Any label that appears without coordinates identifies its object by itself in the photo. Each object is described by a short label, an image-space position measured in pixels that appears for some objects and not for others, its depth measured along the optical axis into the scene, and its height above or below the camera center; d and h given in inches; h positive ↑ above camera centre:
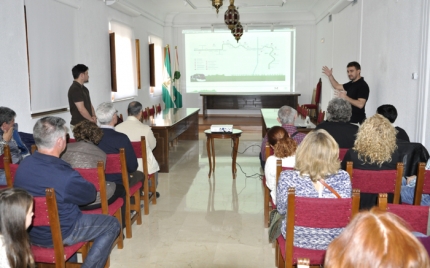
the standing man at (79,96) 210.5 -5.5
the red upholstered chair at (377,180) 103.0 -24.9
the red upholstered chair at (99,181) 111.0 -26.4
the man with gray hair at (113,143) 144.4 -20.8
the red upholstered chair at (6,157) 115.6 -20.7
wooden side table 225.9 -29.4
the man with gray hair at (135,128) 183.9 -19.6
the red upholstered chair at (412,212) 72.6 -23.2
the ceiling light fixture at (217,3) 222.4 +44.7
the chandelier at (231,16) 249.0 +41.9
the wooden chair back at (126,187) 131.0 -37.1
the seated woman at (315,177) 91.2 -21.4
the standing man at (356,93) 196.1 -4.9
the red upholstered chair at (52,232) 84.7 -31.8
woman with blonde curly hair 112.3 -18.5
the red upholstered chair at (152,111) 316.2 -20.8
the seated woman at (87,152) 122.3 -20.4
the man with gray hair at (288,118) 185.8 -15.9
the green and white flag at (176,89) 499.5 -5.3
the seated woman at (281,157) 133.3 -24.4
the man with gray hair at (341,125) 148.2 -15.3
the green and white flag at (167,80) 472.5 +5.1
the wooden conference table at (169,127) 236.4 -28.6
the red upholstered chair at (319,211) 80.0 -25.5
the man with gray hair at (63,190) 92.4 -24.1
